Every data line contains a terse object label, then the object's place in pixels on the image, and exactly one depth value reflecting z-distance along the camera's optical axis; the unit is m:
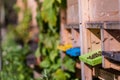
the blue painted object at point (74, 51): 4.55
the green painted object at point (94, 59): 3.48
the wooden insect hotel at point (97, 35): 3.20
